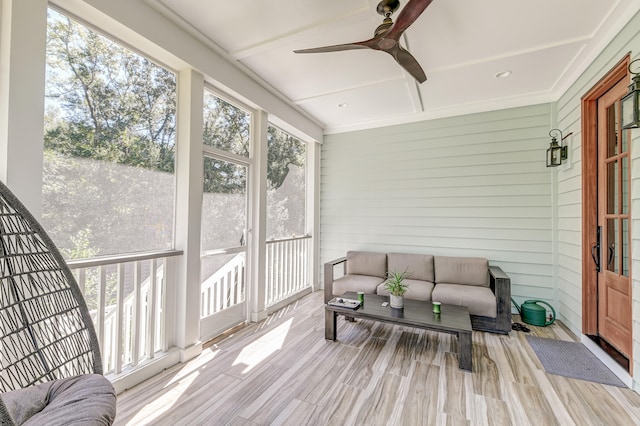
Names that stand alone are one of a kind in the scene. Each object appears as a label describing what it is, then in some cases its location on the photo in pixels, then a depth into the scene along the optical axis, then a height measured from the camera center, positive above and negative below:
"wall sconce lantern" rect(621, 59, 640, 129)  1.93 +0.86
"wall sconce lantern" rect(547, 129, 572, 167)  3.24 +0.81
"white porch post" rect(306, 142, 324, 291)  4.84 +0.20
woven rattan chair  0.98 -0.57
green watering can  3.27 -1.16
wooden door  2.30 -0.06
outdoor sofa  3.05 -0.88
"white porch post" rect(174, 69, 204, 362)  2.50 +0.03
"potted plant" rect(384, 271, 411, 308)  2.80 -0.80
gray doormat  2.23 -1.30
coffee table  2.33 -0.95
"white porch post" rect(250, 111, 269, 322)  3.42 -0.06
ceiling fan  1.62 +1.25
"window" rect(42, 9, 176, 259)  1.77 +0.51
